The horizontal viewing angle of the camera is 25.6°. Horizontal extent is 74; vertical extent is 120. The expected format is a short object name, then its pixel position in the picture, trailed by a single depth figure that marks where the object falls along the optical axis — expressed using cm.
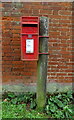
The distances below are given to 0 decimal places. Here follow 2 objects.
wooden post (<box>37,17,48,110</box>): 288
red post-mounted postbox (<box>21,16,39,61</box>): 270
